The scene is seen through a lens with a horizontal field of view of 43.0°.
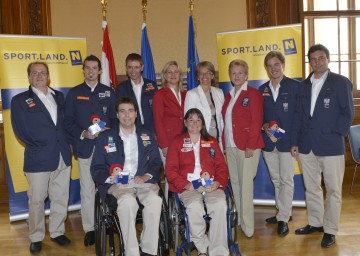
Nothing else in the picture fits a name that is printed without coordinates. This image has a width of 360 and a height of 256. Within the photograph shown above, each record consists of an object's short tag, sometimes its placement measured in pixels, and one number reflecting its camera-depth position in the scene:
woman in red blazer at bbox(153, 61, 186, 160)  3.86
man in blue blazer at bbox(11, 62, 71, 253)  3.62
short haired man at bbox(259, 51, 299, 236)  3.87
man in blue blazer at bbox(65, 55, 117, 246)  3.74
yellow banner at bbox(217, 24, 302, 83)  4.57
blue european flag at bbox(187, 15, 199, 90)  4.91
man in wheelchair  3.15
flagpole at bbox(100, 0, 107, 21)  4.88
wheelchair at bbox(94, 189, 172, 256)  3.14
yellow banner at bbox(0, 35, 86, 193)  4.36
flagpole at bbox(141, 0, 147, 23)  5.07
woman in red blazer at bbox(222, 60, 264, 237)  3.74
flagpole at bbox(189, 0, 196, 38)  5.12
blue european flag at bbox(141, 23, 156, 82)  4.98
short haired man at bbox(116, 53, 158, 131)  3.99
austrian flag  4.80
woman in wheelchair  3.17
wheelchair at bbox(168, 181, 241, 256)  3.18
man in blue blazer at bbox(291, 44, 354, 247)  3.54
